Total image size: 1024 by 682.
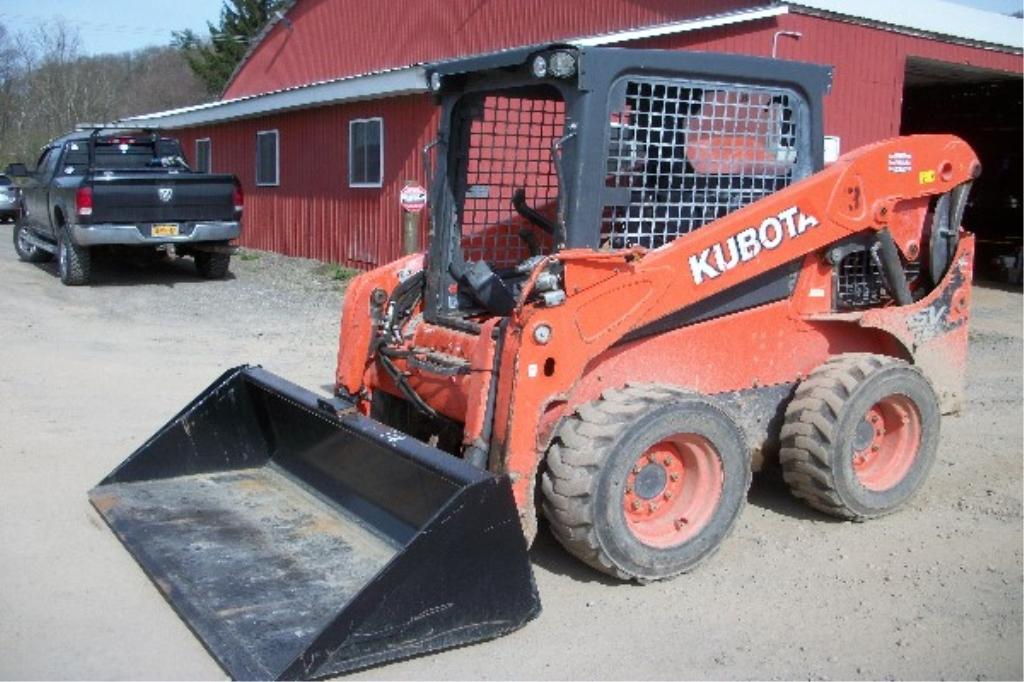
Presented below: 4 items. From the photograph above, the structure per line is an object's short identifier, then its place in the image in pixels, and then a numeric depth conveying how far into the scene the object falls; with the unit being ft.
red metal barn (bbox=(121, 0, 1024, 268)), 42.22
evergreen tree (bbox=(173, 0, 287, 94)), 136.15
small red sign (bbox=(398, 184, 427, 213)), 36.83
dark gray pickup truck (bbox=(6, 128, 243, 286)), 44.50
